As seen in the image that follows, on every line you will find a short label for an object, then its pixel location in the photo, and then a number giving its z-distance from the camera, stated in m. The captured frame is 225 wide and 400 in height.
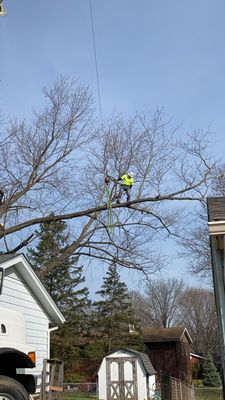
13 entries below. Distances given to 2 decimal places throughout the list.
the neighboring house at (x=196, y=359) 48.19
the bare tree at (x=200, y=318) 57.43
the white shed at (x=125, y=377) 22.94
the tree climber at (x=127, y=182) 14.66
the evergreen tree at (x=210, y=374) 40.56
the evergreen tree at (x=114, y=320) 32.81
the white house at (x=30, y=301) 11.66
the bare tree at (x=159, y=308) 61.22
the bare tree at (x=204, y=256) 27.94
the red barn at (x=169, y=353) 38.19
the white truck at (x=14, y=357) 5.63
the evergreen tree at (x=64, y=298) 30.05
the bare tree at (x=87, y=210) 18.66
